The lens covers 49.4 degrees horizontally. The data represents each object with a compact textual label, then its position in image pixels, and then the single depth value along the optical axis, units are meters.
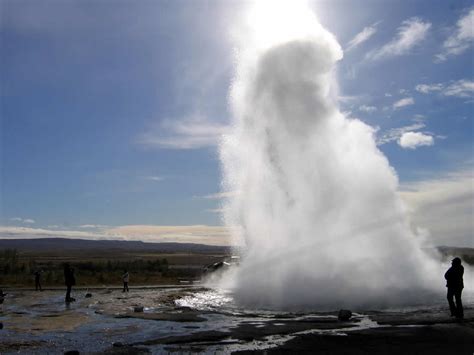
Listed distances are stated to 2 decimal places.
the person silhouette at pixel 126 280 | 29.62
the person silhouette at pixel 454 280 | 14.43
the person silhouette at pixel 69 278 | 23.97
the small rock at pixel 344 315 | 15.20
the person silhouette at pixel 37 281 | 31.48
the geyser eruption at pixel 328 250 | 22.00
